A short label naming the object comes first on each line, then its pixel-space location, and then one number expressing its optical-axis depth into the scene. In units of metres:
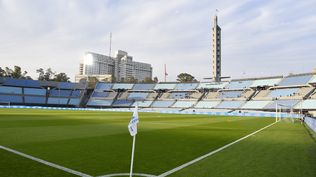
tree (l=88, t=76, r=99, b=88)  121.94
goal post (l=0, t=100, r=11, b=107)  96.62
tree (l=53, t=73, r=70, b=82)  160.14
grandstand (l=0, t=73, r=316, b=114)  79.00
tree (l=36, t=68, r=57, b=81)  167.62
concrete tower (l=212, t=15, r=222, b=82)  140.75
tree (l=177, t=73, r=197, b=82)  165.00
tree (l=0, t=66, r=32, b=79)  140.20
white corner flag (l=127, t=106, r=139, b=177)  7.05
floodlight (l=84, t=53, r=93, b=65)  168.68
